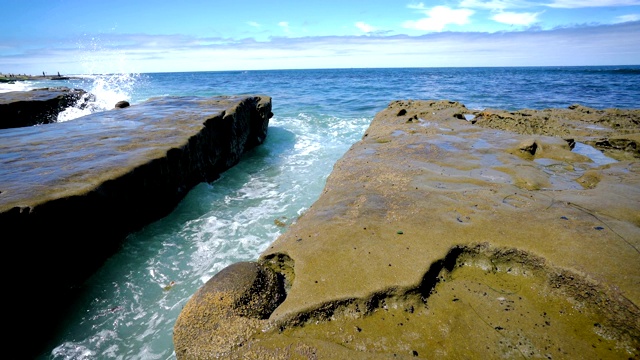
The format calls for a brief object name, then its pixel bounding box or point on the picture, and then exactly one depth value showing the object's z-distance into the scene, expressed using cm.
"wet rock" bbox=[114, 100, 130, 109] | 1104
